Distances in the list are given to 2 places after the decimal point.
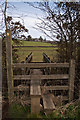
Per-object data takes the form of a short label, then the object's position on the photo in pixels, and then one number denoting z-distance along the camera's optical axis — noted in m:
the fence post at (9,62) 3.04
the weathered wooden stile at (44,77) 3.06
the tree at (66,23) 3.20
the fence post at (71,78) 3.14
